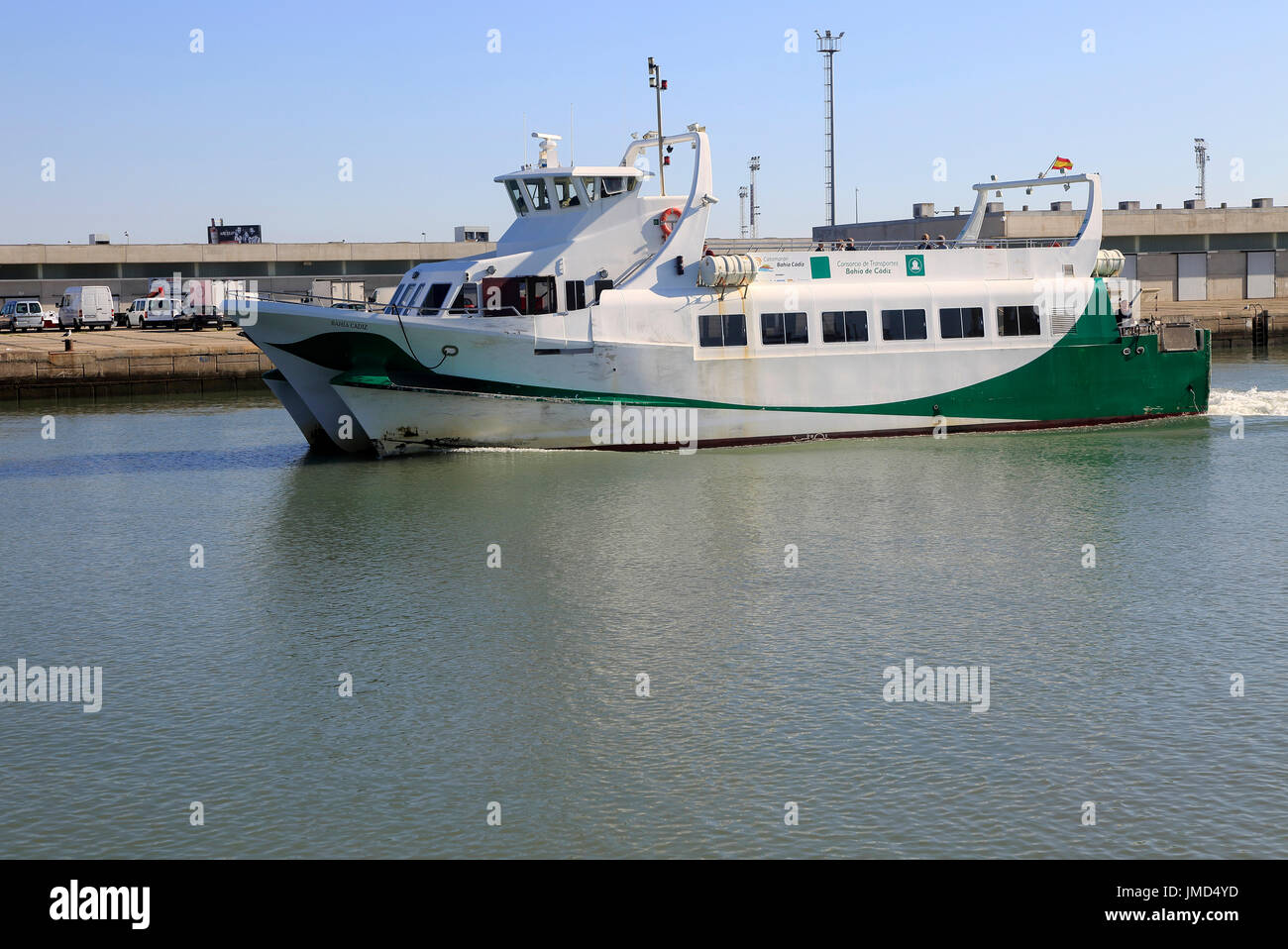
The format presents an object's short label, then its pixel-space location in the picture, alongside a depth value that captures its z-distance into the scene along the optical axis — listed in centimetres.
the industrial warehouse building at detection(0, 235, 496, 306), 8888
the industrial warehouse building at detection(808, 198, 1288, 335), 8472
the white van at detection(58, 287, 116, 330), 7281
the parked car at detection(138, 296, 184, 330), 7225
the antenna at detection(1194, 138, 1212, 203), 10431
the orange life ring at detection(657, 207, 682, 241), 3219
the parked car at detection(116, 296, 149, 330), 7388
